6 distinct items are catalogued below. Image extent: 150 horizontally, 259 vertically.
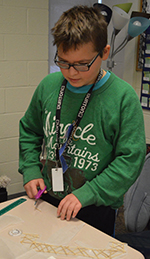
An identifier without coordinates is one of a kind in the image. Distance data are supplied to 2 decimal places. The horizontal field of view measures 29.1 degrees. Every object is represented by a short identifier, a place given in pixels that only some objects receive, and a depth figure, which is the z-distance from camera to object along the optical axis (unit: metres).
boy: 1.00
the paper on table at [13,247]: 0.80
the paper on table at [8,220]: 0.95
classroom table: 0.80
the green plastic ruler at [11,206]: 1.03
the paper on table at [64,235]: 0.86
